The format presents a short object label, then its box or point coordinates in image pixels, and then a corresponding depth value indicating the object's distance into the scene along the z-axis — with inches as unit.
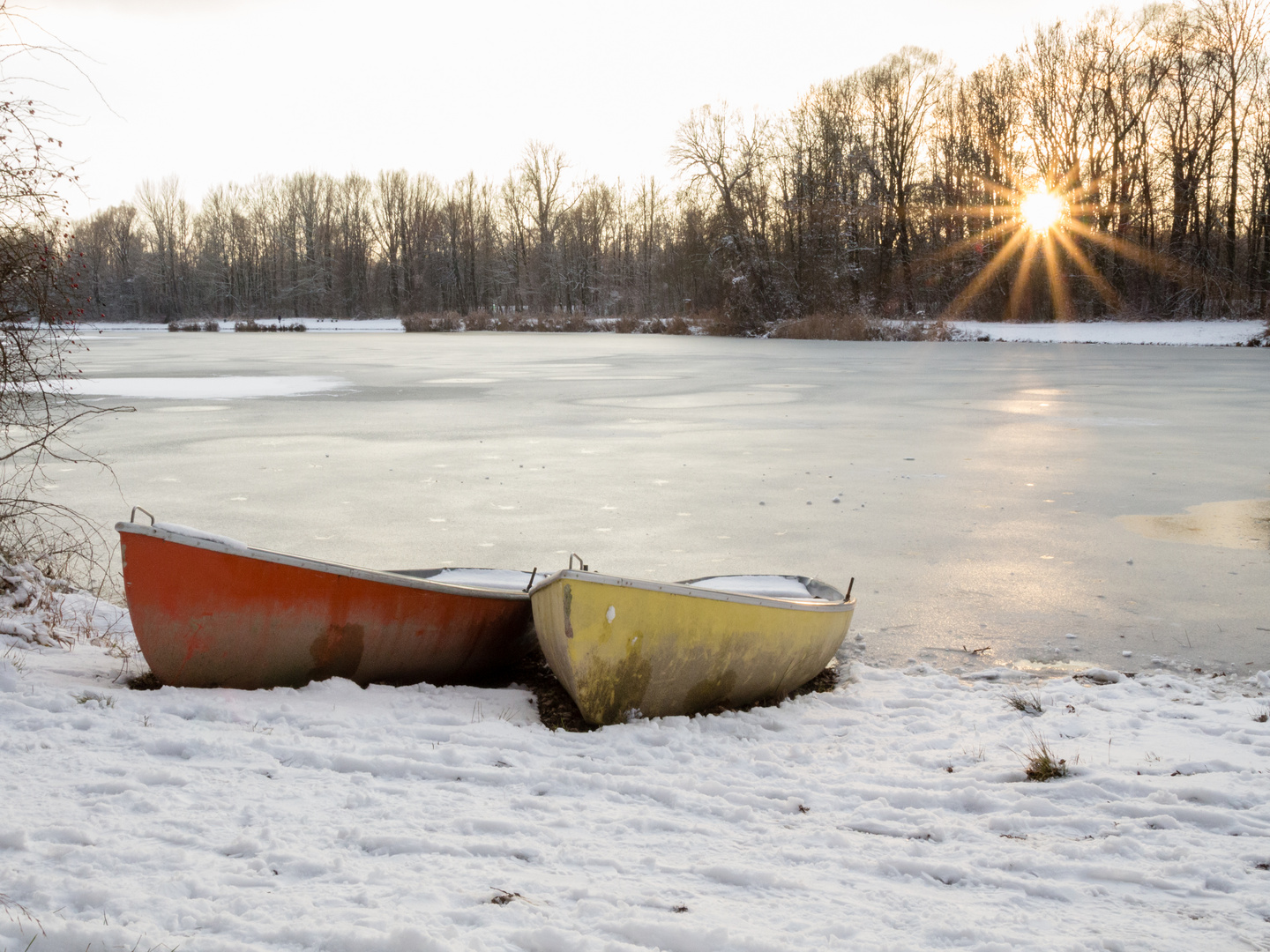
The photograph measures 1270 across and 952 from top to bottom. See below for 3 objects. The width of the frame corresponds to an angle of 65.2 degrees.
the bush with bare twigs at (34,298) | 157.8
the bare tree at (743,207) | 1663.4
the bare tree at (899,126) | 1700.3
